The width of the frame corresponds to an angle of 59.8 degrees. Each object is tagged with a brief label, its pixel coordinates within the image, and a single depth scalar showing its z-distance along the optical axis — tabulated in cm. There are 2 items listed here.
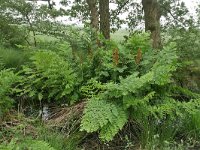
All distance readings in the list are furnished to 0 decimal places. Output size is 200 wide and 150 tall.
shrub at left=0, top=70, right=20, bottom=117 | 240
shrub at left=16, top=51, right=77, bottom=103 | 261
